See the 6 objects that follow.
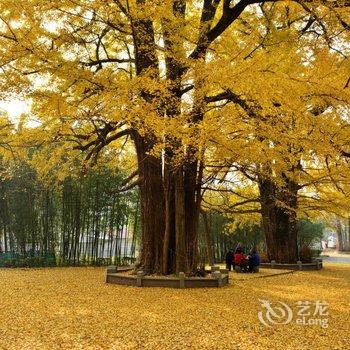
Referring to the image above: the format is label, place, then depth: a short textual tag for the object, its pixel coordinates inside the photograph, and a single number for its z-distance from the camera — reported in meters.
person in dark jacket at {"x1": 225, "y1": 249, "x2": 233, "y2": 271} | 12.64
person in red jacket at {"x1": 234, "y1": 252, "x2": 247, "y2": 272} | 11.97
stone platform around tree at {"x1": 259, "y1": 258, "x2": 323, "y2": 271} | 13.39
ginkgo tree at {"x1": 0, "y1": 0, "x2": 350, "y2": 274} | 6.40
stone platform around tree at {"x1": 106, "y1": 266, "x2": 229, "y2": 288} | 8.09
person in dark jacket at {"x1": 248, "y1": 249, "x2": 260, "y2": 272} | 11.85
